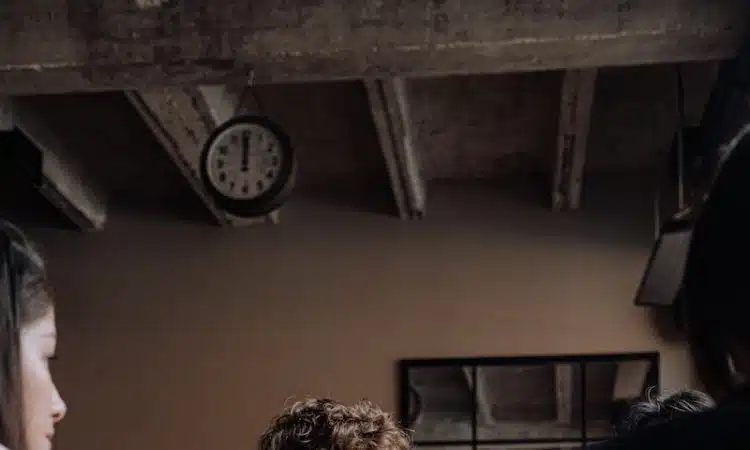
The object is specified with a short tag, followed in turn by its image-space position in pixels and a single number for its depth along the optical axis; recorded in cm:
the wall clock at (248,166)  323
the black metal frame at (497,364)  451
